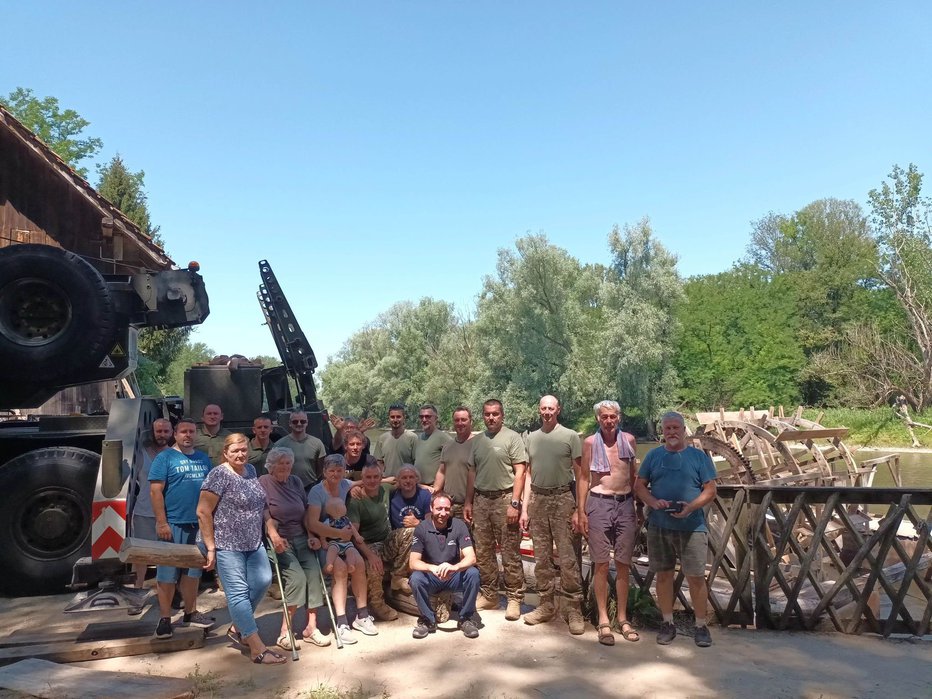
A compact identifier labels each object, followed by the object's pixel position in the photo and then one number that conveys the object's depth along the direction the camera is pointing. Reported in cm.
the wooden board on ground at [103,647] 507
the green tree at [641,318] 3556
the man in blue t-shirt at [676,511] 541
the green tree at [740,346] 4425
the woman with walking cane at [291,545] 555
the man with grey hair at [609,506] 558
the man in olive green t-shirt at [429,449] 686
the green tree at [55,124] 3319
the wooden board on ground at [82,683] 427
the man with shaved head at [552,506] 582
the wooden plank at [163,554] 511
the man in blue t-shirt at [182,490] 559
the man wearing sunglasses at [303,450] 693
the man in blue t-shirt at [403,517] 614
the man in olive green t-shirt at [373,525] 600
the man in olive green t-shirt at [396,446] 698
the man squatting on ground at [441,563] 570
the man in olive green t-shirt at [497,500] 612
